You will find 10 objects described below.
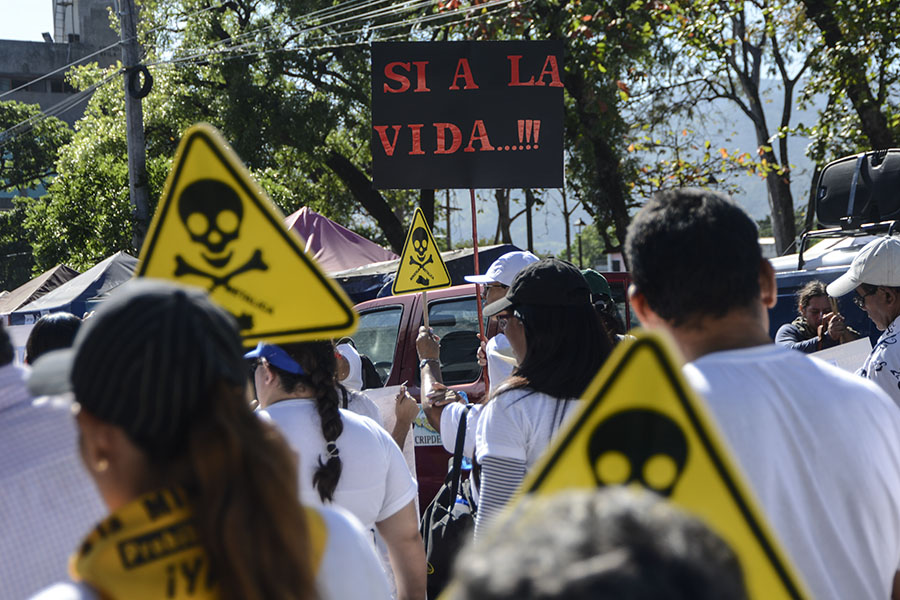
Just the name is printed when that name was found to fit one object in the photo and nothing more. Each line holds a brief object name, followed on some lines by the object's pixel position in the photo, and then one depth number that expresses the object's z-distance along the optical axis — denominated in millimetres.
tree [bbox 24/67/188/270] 17188
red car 6911
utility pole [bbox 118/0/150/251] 15461
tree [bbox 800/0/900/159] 10219
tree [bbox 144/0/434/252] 20953
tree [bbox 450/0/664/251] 11812
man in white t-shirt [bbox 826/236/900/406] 3928
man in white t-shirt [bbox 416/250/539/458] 3375
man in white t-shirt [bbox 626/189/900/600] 1785
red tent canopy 15219
